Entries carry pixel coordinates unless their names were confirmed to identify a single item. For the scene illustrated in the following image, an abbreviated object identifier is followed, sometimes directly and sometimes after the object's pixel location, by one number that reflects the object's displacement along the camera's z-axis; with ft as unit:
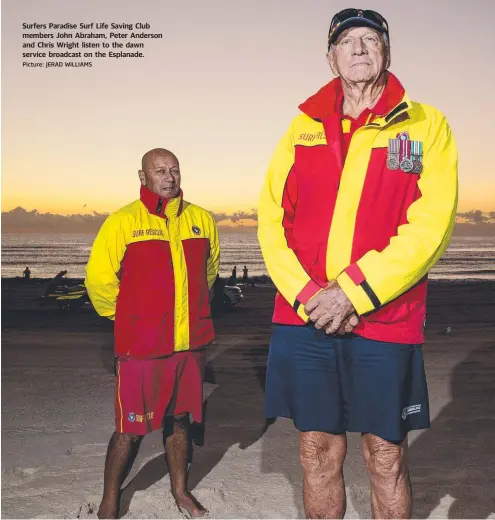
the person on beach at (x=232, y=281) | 76.42
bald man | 11.32
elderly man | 7.80
